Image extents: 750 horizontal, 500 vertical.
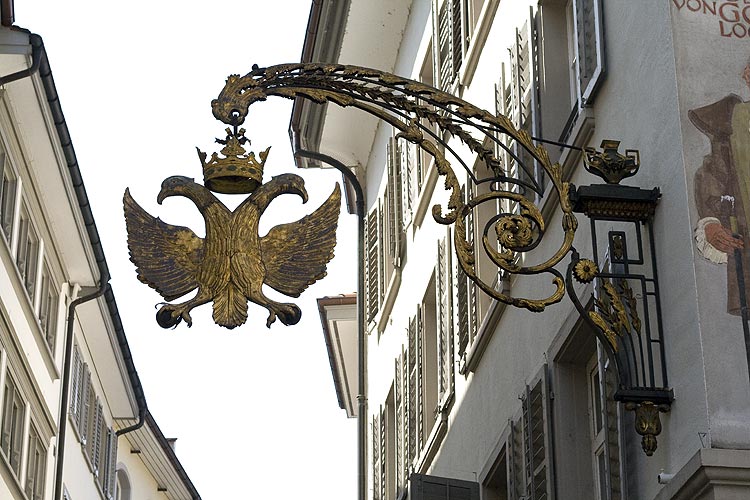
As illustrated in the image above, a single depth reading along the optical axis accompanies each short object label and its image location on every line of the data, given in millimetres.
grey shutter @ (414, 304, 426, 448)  17484
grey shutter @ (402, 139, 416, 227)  19453
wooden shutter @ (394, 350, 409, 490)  18719
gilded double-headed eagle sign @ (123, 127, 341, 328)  7727
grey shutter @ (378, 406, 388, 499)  20625
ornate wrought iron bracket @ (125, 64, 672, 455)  7789
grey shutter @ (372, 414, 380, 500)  21172
